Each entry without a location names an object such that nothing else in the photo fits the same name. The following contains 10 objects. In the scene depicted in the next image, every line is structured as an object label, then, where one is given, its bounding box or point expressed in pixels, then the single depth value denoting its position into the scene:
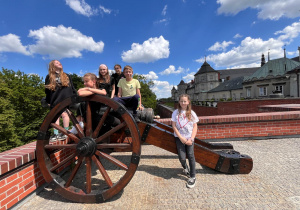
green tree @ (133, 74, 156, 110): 28.49
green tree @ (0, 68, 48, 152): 15.09
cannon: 1.79
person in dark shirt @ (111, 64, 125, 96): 3.64
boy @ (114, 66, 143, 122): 2.86
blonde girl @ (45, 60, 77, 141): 2.42
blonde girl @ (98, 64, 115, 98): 2.99
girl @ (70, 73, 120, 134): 2.02
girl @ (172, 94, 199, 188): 2.16
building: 21.50
